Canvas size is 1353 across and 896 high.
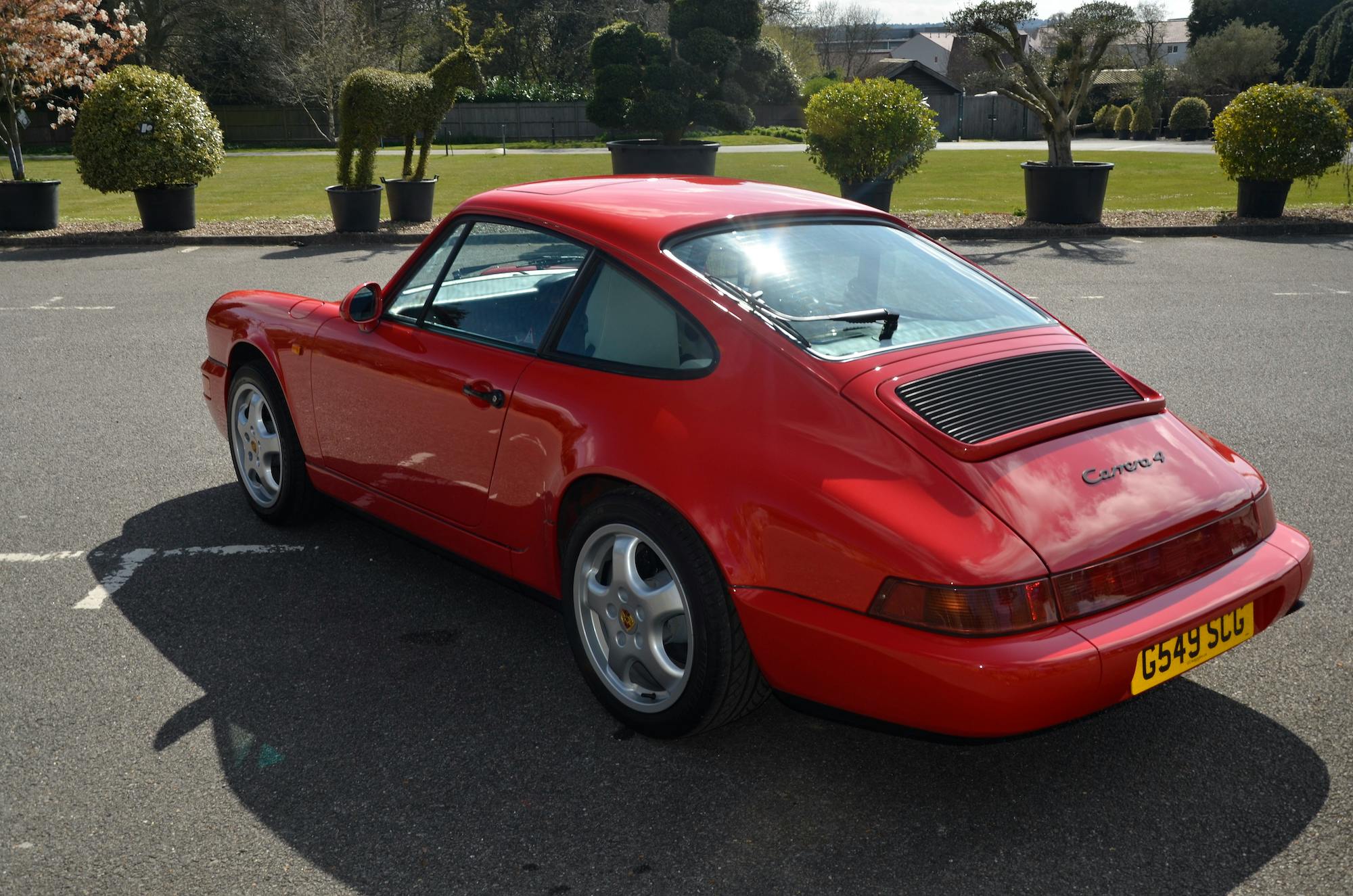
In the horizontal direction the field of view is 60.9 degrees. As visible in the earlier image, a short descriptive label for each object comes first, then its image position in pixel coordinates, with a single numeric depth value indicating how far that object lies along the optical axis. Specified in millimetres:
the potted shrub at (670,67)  21016
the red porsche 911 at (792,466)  2648
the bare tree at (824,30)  94175
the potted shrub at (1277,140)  15234
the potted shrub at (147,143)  14992
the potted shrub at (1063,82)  15398
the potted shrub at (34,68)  15188
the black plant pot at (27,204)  15516
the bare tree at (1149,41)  71262
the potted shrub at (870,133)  15273
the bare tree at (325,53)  41938
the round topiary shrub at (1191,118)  48125
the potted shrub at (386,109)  14727
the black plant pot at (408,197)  16156
